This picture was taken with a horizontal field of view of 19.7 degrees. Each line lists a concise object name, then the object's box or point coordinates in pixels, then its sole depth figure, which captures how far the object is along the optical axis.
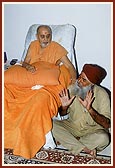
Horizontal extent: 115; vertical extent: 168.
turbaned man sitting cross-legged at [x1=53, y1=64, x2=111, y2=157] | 3.04
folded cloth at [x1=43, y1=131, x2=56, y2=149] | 3.01
